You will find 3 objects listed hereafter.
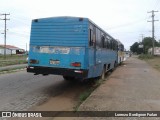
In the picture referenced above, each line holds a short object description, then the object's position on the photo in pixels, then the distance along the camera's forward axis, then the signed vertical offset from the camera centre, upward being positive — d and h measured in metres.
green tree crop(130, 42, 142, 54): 68.24 +4.65
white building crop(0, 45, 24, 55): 62.62 +3.12
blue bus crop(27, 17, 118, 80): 5.71 +0.41
